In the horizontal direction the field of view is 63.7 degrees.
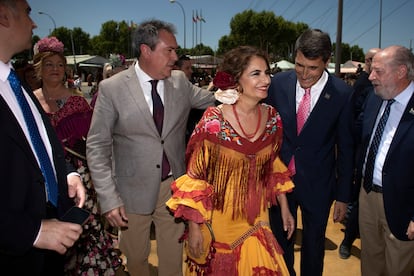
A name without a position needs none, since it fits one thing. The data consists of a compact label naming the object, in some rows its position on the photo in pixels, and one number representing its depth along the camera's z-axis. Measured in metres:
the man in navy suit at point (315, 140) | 2.99
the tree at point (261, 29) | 64.69
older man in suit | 2.77
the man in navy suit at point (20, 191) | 1.44
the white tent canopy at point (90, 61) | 42.38
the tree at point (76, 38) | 92.56
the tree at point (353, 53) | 110.50
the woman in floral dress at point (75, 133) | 3.45
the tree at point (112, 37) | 85.56
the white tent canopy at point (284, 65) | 31.86
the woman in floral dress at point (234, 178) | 2.44
